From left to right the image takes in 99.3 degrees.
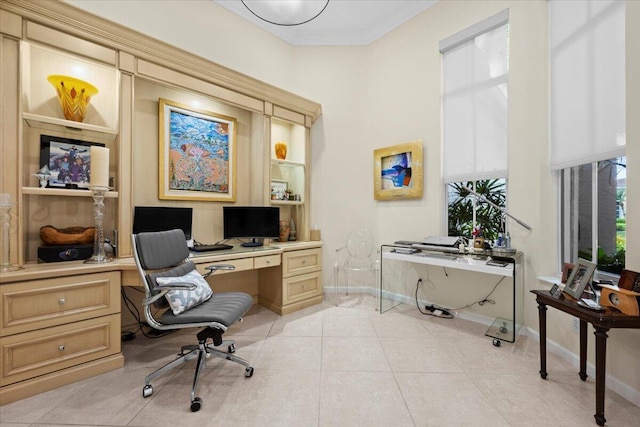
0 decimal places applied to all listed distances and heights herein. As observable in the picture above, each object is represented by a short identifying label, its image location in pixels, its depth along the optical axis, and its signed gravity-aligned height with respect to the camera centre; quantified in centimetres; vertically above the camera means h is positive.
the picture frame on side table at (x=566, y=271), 196 -42
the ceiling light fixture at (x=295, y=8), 227 +179
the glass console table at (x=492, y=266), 244 -49
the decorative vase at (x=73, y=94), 213 +95
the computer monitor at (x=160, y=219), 248 -6
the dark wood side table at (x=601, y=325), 147 -61
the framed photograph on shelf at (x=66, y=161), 214 +42
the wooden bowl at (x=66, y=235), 207 -18
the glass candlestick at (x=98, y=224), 212 -9
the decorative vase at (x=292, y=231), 389 -26
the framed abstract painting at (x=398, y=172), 346 +56
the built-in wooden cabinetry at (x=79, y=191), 178 +38
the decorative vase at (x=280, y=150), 377 +87
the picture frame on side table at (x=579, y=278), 168 -41
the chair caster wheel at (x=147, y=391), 175 -115
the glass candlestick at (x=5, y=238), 184 -18
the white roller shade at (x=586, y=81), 190 +104
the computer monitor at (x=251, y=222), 319 -11
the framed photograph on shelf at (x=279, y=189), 367 +32
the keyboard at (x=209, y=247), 279 -37
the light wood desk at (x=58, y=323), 169 -75
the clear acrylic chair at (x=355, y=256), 402 -64
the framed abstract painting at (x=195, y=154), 285 +66
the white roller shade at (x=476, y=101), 287 +127
